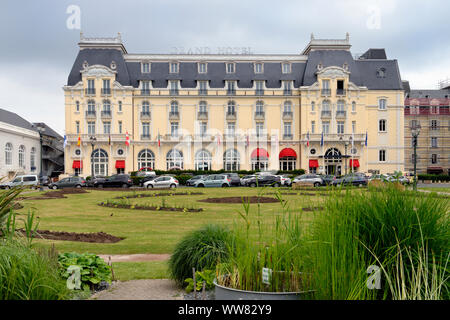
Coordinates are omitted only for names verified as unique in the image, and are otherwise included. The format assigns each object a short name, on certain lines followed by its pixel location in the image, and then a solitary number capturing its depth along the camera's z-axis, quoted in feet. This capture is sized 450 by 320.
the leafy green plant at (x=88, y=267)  20.23
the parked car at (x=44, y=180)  161.68
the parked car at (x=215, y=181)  134.41
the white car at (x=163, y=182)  132.98
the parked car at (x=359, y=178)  117.62
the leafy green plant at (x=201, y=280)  19.56
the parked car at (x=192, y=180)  143.86
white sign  16.02
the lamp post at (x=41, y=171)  170.28
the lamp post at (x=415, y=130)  100.50
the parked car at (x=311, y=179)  130.99
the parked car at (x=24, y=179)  124.36
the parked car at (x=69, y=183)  140.09
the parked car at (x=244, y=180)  139.13
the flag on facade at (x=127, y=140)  192.36
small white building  171.63
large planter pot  15.05
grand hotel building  201.36
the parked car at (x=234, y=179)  139.54
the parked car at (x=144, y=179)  149.71
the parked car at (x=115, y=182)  139.44
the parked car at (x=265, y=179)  129.08
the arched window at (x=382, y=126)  214.07
